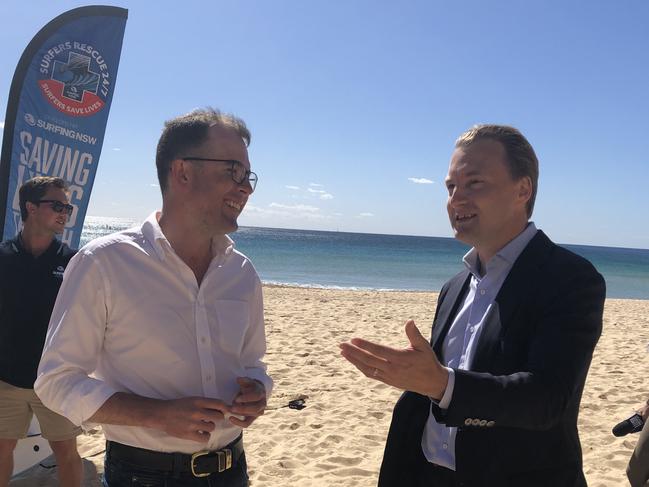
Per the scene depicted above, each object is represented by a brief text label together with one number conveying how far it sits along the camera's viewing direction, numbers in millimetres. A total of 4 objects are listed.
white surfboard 3990
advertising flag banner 5152
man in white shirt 1647
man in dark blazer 1416
